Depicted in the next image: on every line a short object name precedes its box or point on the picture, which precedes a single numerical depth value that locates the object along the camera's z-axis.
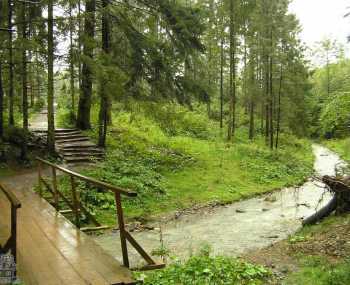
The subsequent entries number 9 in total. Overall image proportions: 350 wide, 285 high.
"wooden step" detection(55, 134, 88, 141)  18.77
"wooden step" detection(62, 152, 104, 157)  16.50
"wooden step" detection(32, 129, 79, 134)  19.26
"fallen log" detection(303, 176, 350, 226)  9.34
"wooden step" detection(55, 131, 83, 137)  19.27
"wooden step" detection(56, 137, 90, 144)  18.41
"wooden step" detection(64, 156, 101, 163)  15.98
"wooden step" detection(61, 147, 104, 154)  17.00
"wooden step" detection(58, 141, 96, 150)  17.51
